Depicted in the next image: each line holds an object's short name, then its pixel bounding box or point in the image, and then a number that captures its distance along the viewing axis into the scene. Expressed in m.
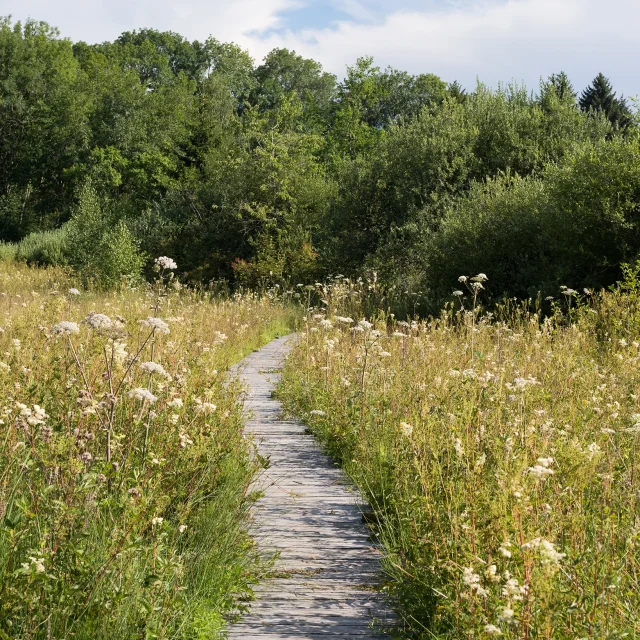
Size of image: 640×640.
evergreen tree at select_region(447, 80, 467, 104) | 42.54
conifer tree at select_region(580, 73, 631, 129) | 47.16
